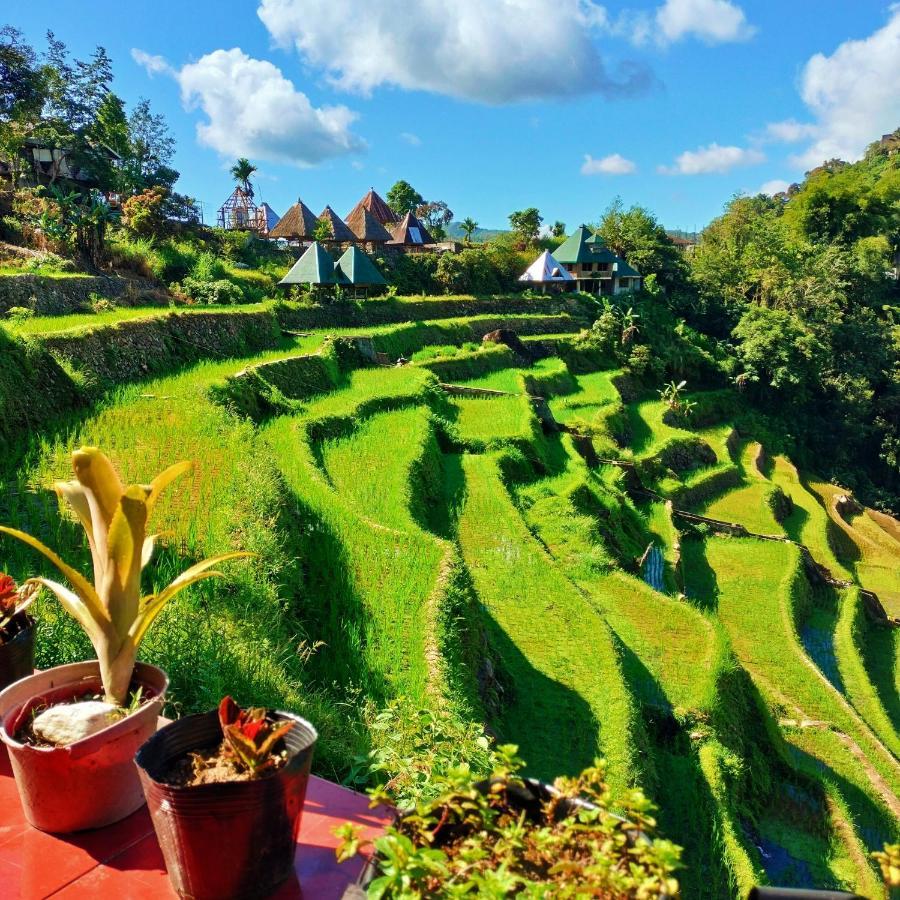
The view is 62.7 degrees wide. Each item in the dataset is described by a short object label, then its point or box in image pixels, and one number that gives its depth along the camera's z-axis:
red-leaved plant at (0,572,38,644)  3.05
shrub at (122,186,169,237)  21.02
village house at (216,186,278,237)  35.19
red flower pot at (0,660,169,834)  2.31
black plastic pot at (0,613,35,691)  2.97
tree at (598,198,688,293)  36.09
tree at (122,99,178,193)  30.92
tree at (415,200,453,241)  40.66
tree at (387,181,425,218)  50.75
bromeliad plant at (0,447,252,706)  2.49
